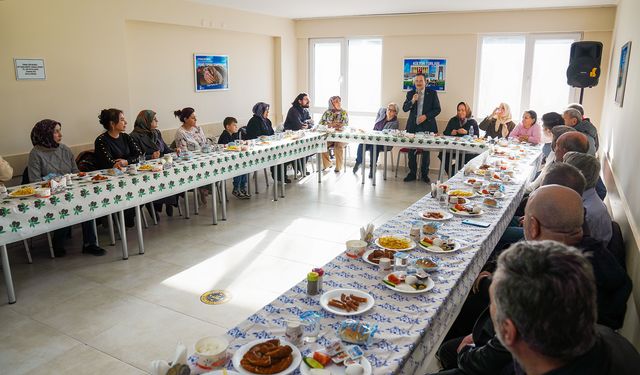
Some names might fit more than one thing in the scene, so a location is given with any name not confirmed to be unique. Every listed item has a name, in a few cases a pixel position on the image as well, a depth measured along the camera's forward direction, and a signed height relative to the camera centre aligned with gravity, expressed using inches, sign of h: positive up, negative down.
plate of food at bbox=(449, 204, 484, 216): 128.0 -32.8
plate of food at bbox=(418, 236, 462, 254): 103.0 -34.1
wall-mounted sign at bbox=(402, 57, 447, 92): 310.2 +12.1
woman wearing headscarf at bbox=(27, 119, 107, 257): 169.0 -26.0
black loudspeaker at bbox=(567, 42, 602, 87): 230.5 +12.1
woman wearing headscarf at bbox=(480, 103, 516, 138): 277.9 -19.9
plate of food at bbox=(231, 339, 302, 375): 61.2 -35.3
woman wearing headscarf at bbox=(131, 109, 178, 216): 210.5 -21.1
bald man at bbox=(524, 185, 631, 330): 75.5 -23.5
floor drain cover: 138.2 -61.1
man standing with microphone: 293.0 -14.7
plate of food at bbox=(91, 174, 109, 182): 159.9 -29.8
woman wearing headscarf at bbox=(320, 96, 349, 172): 307.0 -18.5
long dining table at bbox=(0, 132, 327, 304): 132.0 -34.0
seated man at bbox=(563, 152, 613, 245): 104.6 -25.5
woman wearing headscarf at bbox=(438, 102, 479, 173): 278.5 -20.8
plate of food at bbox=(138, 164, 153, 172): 173.3 -28.6
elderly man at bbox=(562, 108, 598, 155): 196.4 -13.7
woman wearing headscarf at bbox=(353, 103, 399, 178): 308.8 -21.2
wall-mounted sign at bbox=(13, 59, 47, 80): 183.9 +8.0
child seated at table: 253.8 -47.6
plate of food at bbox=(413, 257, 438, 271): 92.7 -34.2
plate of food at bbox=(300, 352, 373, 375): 60.5 -35.9
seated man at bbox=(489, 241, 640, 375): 43.6 -20.4
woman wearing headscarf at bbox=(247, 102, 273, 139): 275.4 -19.5
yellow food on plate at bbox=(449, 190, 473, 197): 145.5 -31.8
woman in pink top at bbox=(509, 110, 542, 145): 249.9 -21.4
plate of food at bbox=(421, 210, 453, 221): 123.9 -33.1
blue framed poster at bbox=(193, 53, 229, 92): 275.6 +10.3
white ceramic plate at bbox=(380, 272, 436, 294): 83.8 -35.2
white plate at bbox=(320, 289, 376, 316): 76.5 -35.2
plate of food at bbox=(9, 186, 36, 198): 139.2 -30.3
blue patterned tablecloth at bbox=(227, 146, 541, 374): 68.7 -36.1
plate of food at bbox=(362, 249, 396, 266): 96.2 -34.0
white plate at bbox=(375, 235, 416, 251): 102.7 -33.8
